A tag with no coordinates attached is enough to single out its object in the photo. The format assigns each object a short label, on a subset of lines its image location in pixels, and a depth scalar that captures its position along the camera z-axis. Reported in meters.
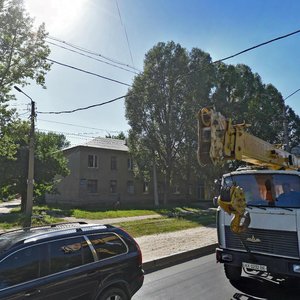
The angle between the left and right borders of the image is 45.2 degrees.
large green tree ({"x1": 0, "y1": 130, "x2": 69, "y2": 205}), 25.80
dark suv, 4.21
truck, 6.46
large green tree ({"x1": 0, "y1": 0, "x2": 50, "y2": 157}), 15.79
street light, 17.47
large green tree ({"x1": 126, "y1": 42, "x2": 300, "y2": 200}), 34.94
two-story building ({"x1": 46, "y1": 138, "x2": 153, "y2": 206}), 36.53
